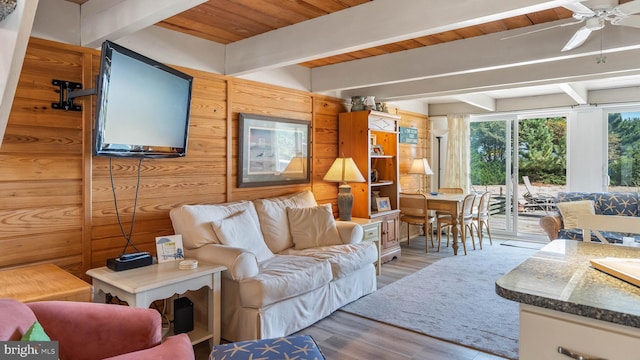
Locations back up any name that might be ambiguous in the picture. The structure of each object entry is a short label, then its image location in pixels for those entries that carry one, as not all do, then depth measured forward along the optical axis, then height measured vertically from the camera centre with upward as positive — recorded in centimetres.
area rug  292 -116
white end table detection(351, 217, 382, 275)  434 -61
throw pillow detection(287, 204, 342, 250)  382 -49
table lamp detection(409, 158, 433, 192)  640 +18
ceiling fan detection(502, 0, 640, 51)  215 +95
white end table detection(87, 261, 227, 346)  226 -66
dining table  550 -40
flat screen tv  229 +47
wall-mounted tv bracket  258 +55
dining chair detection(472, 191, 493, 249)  581 -55
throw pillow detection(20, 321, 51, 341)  132 -54
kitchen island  100 -36
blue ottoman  170 -78
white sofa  272 -69
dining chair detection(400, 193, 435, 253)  561 -47
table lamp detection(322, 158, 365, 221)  443 +0
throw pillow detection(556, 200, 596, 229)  480 -39
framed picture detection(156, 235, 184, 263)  277 -51
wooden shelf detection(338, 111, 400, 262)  480 +23
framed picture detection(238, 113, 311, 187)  381 +28
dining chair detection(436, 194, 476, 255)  550 -60
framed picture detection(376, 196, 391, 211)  504 -34
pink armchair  162 -67
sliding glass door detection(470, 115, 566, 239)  638 +20
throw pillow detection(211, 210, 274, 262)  306 -46
